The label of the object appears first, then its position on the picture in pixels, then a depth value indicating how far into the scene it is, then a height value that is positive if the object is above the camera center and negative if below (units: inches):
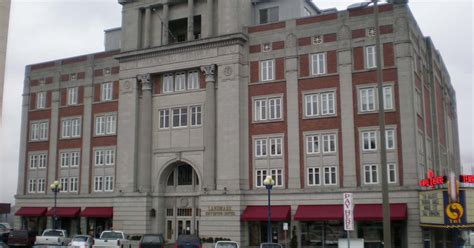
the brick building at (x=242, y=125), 1760.6 +339.8
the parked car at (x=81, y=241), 1484.4 -70.8
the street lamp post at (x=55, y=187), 1980.2 +110.0
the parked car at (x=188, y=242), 1362.0 -64.7
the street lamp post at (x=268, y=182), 1541.6 +97.9
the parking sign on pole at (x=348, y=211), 834.2 +8.0
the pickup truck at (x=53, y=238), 1654.8 -65.1
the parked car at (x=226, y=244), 1305.4 -67.2
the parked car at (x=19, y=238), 1749.5 -68.6
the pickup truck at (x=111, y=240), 1482.5 -67.1
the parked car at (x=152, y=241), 1405.0 -64.0
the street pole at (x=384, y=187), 754.2 +40.7
